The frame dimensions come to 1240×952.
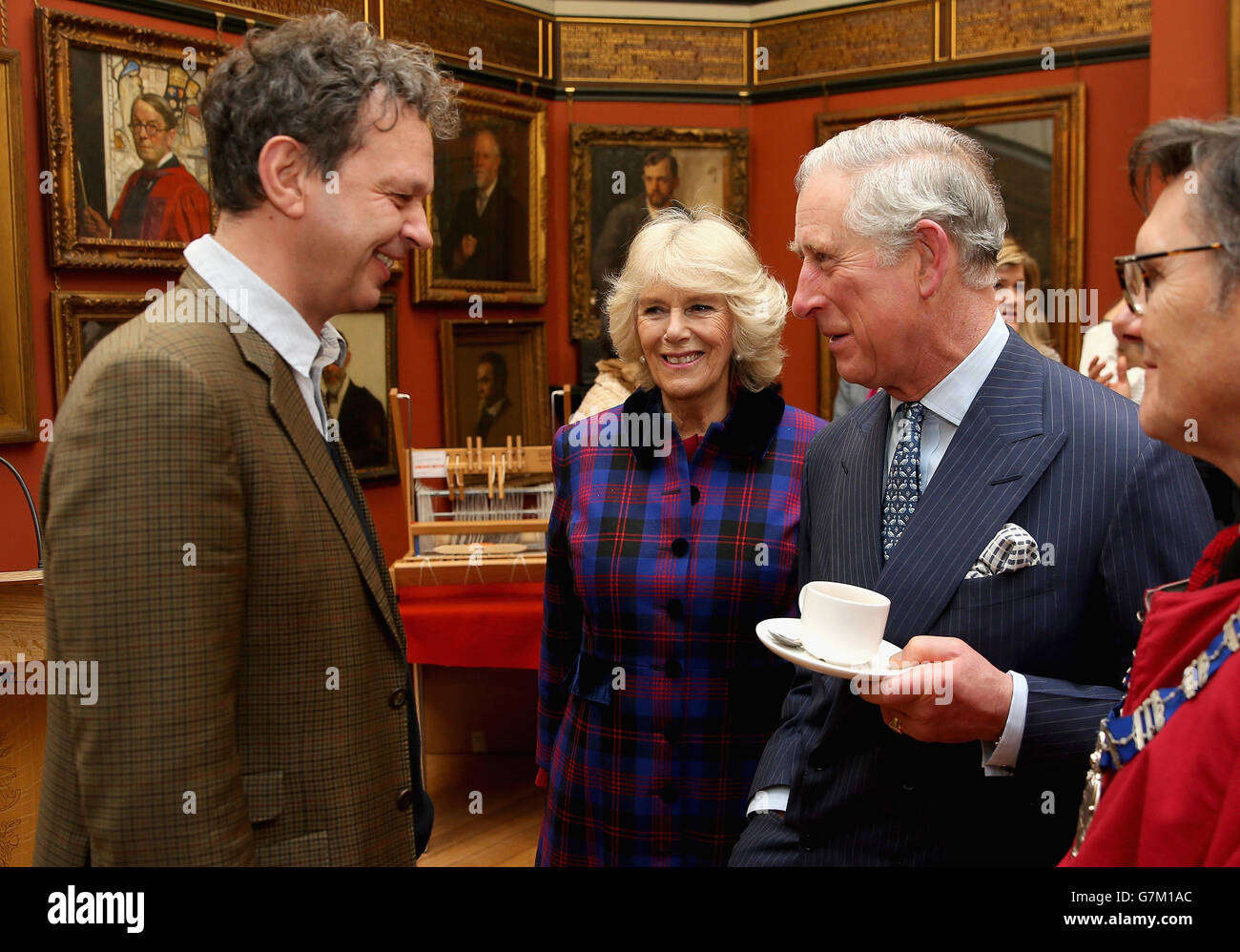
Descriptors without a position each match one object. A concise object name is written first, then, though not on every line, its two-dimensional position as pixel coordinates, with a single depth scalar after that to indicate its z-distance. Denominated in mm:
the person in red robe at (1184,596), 1171
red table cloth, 4629
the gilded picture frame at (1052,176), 7438
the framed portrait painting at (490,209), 7598
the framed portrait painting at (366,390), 7047
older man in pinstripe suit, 1760
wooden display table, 2912
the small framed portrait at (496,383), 7793
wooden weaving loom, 4676
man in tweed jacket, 1444
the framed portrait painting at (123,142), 5359
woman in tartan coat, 2568
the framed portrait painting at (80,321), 5391
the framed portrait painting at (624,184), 8430
